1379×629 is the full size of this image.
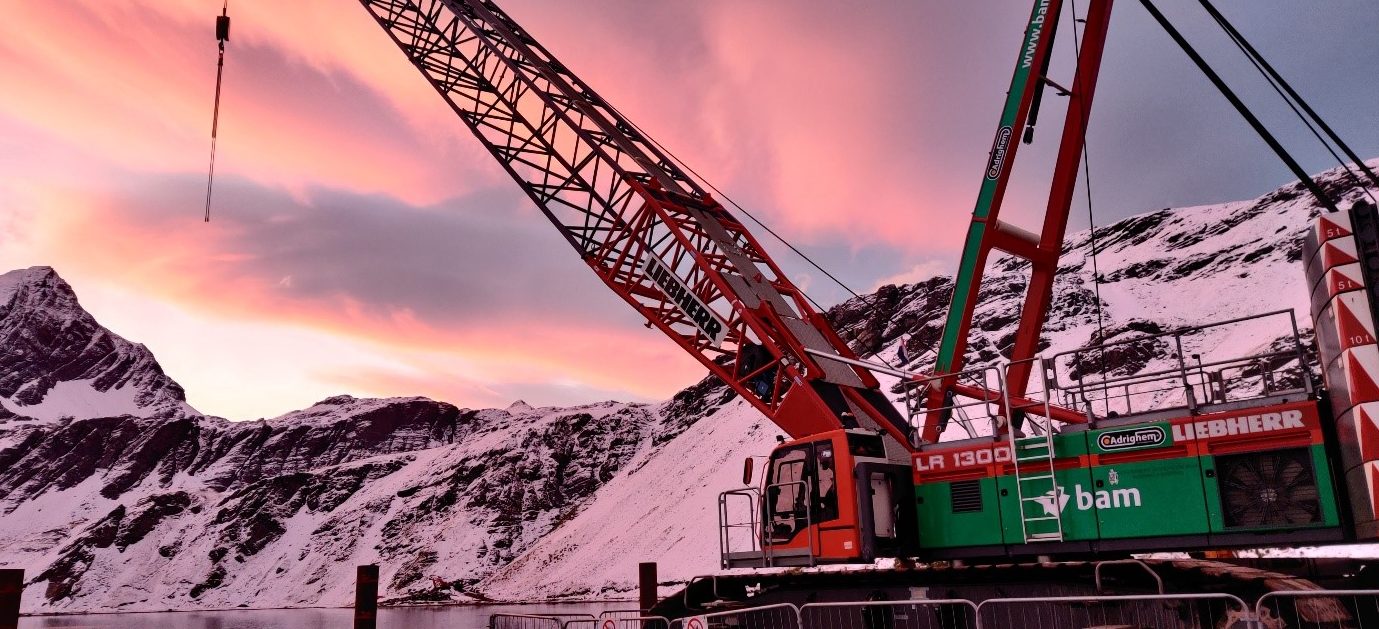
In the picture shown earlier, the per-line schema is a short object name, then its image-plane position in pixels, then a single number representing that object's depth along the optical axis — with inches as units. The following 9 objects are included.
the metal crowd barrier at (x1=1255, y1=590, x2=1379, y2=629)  357.1
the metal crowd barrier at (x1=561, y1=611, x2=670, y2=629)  607.2
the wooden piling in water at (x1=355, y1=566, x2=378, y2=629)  1075.9
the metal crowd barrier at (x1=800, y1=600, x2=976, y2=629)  494.6
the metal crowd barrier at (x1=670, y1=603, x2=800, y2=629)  566.3
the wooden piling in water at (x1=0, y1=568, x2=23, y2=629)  808.3
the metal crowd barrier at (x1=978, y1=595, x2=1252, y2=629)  405.4
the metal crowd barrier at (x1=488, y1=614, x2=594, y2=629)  799.0
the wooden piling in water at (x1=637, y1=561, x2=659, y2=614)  1104.8
